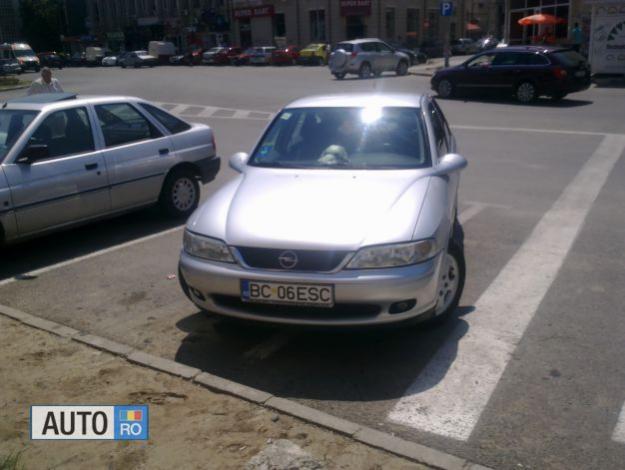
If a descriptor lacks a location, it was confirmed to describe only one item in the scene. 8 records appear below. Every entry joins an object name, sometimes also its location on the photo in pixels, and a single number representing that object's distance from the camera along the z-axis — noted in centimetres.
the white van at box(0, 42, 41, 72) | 5900
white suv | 3027
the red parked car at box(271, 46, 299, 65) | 4703
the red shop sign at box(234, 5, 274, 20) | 5814
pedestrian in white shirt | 1181
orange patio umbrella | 3397
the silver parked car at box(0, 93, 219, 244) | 646
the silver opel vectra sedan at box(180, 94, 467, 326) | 417
